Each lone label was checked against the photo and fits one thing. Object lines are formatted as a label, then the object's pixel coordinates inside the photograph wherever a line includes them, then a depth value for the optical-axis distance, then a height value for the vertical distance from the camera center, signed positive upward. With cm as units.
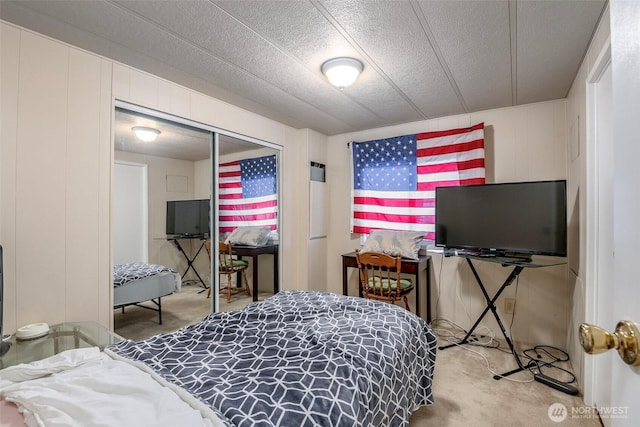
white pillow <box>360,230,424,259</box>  321 -31
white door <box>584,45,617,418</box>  176 -3
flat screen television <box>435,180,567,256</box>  229 -3
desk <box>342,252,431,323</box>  306 -56
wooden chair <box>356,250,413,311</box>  294 -69
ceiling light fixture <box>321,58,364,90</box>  209 +104
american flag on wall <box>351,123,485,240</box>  312 +47
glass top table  153 -71
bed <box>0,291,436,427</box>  96 -62
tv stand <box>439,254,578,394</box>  212 -75
